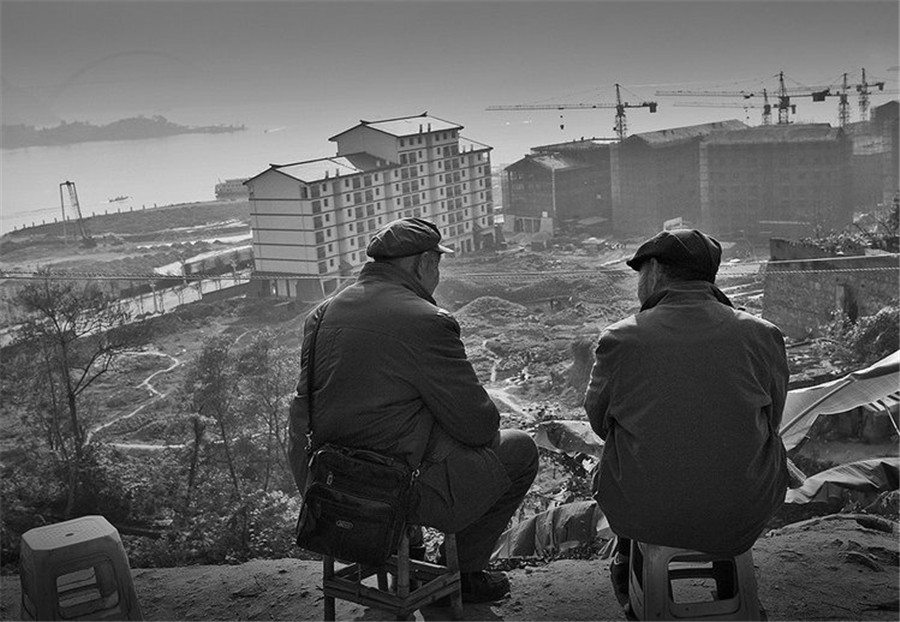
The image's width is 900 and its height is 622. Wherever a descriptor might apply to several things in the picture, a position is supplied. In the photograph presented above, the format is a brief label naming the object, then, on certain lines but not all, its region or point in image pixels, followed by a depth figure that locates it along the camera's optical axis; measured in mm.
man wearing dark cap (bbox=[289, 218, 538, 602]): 1915
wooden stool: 1941
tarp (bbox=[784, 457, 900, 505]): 3365
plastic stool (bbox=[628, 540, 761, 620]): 1799
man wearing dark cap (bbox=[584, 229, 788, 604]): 1770
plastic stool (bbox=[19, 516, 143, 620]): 2090
